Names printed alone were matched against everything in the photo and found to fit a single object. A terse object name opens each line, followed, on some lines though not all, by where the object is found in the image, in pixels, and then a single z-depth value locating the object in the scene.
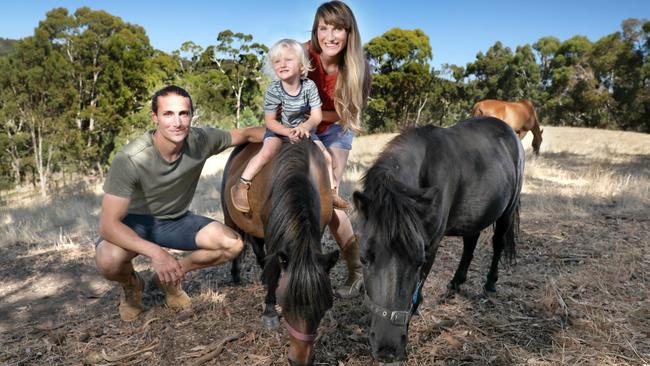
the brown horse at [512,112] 14.23
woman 3.60
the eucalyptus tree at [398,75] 33.41
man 3.25
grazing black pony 2.32
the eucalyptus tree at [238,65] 34.05
